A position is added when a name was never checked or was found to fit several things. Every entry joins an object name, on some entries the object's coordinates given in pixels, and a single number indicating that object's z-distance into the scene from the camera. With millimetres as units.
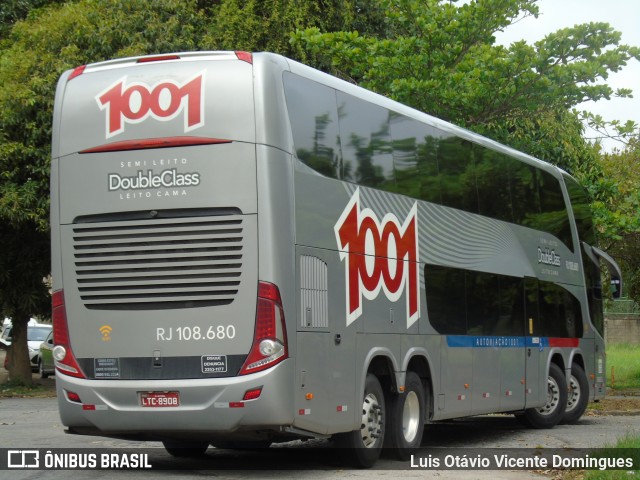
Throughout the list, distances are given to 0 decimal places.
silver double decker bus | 11062
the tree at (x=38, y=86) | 26562
